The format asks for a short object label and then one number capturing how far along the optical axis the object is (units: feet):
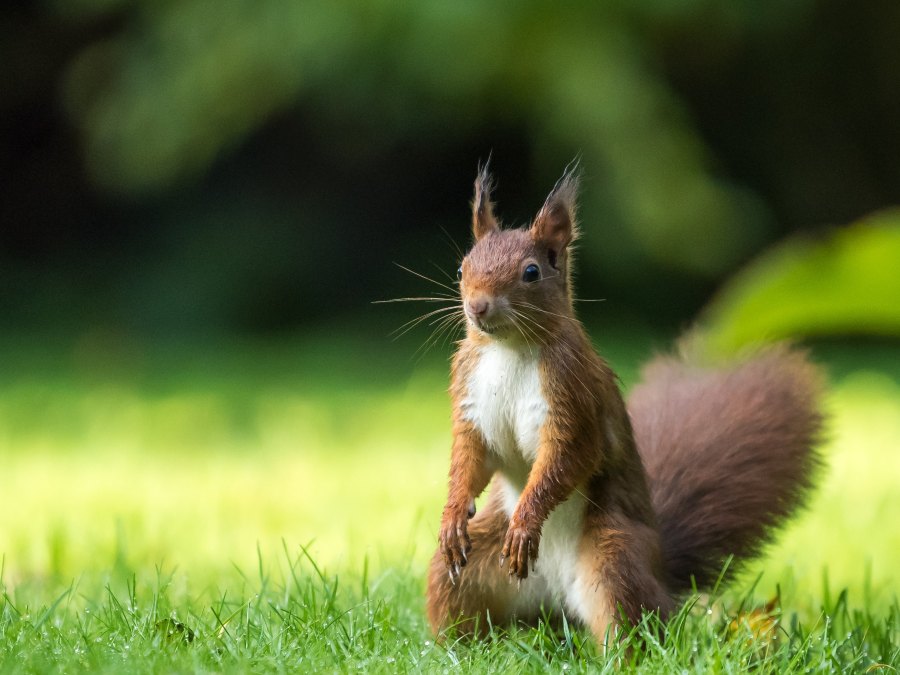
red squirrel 16.23
